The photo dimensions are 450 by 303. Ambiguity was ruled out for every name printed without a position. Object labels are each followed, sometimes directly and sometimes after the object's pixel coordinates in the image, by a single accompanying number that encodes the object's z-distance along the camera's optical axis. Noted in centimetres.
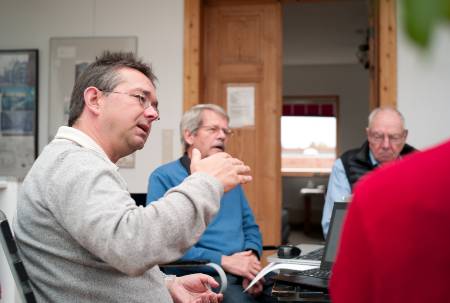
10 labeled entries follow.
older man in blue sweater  231
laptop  147
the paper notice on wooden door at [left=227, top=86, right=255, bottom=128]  423
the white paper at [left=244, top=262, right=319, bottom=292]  161
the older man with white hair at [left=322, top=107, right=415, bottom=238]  264
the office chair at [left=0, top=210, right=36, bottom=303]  109
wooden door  420
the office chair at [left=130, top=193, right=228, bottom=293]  212
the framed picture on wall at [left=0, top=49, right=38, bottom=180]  424
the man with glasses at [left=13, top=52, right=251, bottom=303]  103
